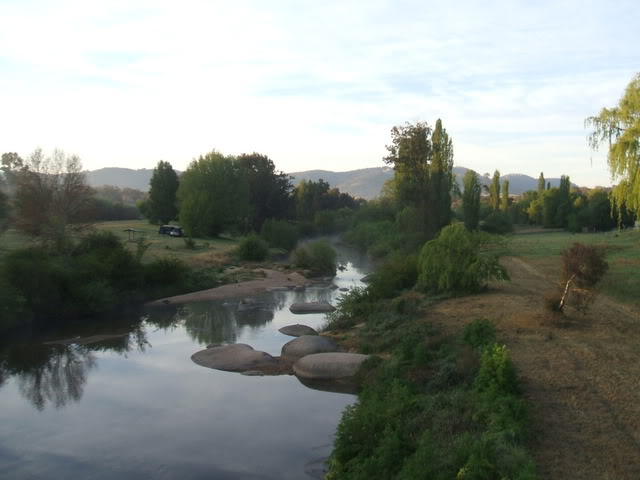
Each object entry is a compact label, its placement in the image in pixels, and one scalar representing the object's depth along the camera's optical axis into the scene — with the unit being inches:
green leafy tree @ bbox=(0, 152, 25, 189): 1594.5
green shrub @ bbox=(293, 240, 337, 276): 2010.3
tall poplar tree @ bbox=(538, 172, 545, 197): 4488.2
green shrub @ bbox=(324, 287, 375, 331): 1059.9
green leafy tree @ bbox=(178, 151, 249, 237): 2613.2
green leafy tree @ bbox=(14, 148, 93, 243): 1443.2
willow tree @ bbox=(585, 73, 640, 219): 1021.2
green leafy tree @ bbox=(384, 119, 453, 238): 2037.4
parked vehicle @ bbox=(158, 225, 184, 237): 2674.7
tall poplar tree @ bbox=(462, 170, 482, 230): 2773.1
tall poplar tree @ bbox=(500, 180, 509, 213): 4151.1
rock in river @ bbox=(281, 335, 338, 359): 881.5
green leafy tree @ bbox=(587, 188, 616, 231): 3043.1
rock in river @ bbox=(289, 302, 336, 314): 1325.0
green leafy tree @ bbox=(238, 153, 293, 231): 3233.3
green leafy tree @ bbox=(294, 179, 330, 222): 4116.6
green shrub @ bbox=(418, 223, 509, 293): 1074.1
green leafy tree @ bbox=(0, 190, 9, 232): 1654.8
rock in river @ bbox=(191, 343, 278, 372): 857.5
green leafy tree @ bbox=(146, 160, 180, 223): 3061.0
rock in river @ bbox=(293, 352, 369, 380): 776.9
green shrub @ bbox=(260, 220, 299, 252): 2608.3
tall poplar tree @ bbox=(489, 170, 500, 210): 4110.7
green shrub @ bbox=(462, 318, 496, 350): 668.7
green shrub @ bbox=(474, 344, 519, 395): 500.4
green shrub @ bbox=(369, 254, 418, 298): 1205.1
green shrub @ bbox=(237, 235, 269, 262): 2191.2
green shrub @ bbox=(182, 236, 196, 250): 2251.5
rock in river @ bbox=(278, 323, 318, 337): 1073.9
